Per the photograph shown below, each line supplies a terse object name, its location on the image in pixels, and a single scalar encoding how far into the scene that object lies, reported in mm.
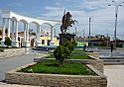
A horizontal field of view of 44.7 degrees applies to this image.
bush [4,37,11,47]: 23047
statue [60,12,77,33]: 15202
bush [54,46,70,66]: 6381
